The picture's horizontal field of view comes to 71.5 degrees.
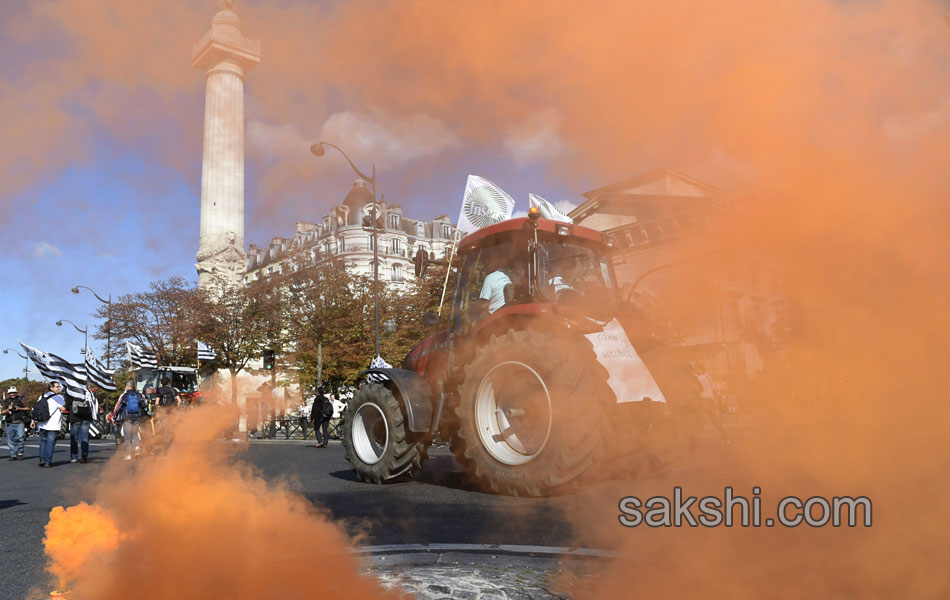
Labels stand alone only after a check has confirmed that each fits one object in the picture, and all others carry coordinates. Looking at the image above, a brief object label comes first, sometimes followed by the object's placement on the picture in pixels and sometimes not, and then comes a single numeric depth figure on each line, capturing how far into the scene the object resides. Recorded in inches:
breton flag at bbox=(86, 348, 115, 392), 586.2
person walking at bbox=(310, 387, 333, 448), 788.6
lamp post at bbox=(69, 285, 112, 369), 1710.6
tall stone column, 1956.2
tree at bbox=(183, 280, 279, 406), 1508.4
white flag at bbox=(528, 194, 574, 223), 290.4
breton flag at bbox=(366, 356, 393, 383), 332.8
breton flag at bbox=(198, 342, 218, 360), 388.2
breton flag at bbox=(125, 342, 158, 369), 494.2
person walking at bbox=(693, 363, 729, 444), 246.9
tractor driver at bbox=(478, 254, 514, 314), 288.7
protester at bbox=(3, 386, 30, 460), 682.8
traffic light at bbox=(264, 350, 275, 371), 512.7
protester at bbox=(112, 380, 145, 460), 556.4
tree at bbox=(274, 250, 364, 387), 1457.9
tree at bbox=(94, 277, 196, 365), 1656.0
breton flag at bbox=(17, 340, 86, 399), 513.7
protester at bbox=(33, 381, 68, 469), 558.9
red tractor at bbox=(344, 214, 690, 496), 228.7
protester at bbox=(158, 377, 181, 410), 562.1
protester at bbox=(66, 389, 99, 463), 587.8
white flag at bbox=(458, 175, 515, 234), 300.5
